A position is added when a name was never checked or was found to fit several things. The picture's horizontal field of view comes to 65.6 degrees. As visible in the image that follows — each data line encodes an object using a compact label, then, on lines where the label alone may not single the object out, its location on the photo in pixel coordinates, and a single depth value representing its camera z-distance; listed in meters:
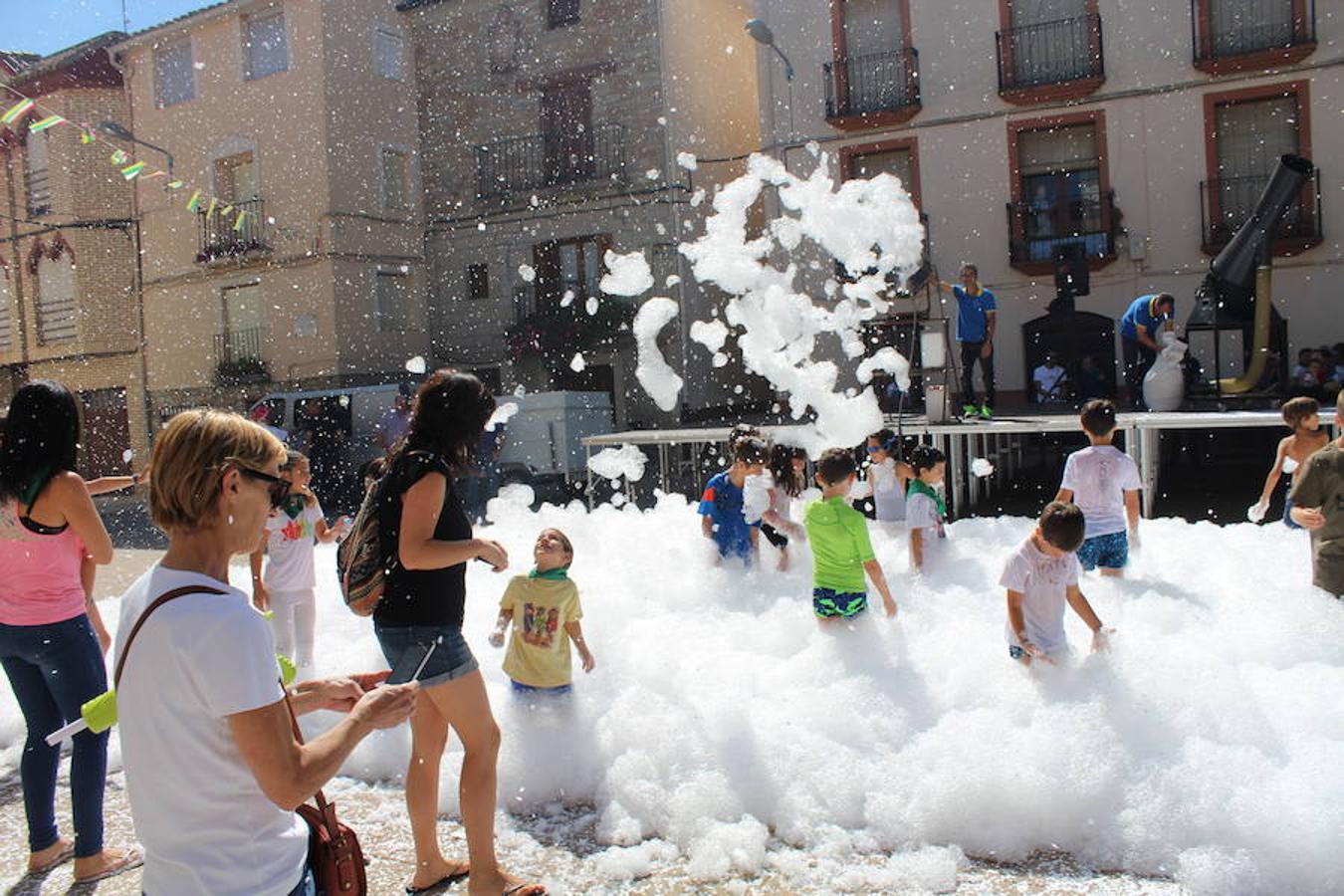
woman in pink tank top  3.46
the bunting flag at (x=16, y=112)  7.89
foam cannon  11.98
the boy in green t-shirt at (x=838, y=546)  5.16
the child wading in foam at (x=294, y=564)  5.40
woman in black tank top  3.15
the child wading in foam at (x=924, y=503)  6.80
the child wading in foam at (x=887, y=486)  7.45
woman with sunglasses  1.75
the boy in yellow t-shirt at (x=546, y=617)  4.55
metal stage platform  8.60
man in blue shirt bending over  12.38
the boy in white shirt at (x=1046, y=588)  4.27
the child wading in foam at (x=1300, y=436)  6.04
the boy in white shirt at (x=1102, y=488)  5.91
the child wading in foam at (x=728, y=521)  7.11
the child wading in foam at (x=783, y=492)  7.15
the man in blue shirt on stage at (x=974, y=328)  12.03
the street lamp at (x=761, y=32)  15.31
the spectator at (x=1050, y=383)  15.46
